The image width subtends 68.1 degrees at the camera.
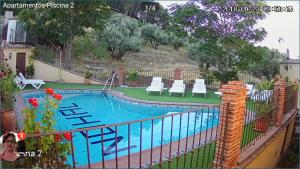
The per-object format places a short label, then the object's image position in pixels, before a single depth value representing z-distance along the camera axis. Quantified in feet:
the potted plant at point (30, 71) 39.29
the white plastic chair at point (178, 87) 31.89
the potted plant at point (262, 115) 15.63
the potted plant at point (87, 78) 40.84
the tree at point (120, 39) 56.31
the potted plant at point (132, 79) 38.65
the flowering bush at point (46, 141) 8.31
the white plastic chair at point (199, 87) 31.84
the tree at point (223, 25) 38.65
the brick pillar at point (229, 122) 10.43
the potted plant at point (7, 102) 12.74
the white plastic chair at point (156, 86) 32.53
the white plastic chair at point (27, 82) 33.57
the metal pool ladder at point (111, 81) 37.26
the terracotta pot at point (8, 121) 12.66
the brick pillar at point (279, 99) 16.63
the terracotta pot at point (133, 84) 39.14
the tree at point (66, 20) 41.62
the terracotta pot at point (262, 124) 15.67
